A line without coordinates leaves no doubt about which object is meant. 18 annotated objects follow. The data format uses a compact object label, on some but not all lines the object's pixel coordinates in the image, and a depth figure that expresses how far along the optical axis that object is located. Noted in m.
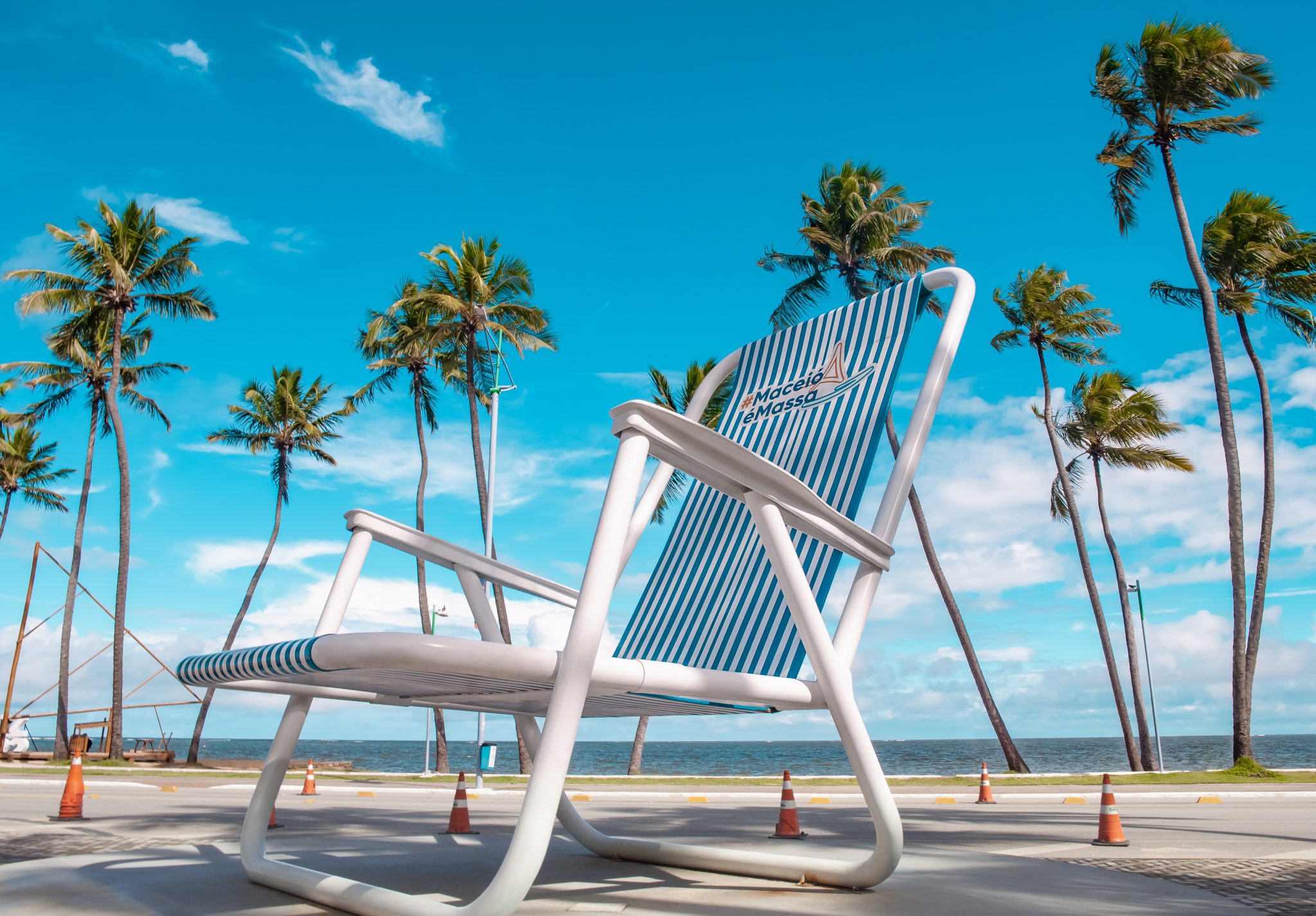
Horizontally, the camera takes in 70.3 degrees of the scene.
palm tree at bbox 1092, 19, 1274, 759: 16.50
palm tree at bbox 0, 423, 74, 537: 30.47
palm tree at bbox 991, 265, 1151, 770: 21.64
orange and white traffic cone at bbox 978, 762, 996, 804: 10.88
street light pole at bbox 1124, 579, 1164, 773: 21.67
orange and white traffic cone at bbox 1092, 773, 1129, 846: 5.79
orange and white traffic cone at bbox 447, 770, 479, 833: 6.21
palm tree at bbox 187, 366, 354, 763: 29.33
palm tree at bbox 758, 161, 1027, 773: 20.41
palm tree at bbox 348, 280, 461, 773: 23.22
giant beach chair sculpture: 2.62
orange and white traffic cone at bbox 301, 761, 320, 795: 11.51
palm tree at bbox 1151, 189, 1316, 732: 17.50
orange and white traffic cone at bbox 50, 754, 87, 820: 7.64
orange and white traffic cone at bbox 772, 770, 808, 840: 6.18
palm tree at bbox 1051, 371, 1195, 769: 21.95
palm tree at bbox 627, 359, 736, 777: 21.52
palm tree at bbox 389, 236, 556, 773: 21.50
